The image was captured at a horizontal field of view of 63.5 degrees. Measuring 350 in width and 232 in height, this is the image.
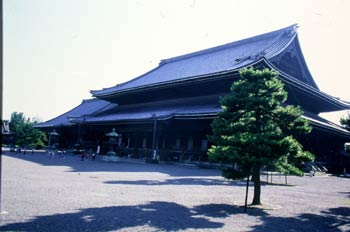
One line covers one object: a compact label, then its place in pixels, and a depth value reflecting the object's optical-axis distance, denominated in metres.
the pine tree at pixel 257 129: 7.50
